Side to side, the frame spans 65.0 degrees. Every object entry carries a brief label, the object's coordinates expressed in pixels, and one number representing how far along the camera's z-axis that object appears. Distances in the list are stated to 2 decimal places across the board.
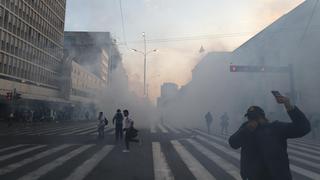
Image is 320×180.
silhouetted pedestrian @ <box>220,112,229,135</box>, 16.69
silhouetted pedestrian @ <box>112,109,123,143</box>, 10.84
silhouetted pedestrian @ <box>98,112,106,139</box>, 11.98
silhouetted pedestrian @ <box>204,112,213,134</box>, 17.03
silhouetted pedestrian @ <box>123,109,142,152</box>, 8.79
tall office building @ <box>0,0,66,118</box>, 24.15
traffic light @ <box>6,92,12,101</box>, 20.52
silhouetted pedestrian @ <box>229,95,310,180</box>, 2.34
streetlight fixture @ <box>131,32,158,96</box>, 35.99
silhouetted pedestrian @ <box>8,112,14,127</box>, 18.60
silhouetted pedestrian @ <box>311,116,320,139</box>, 14.22
